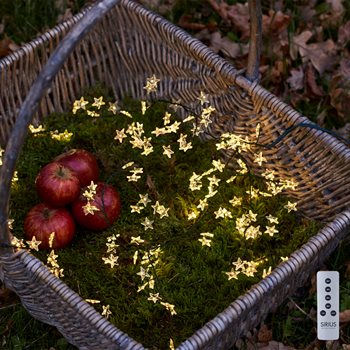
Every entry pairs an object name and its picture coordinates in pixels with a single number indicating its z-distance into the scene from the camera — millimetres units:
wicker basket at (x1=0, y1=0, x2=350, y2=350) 1900
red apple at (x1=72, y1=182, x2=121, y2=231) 2346
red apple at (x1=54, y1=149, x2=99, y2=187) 2420
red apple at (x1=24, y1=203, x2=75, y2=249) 2289
